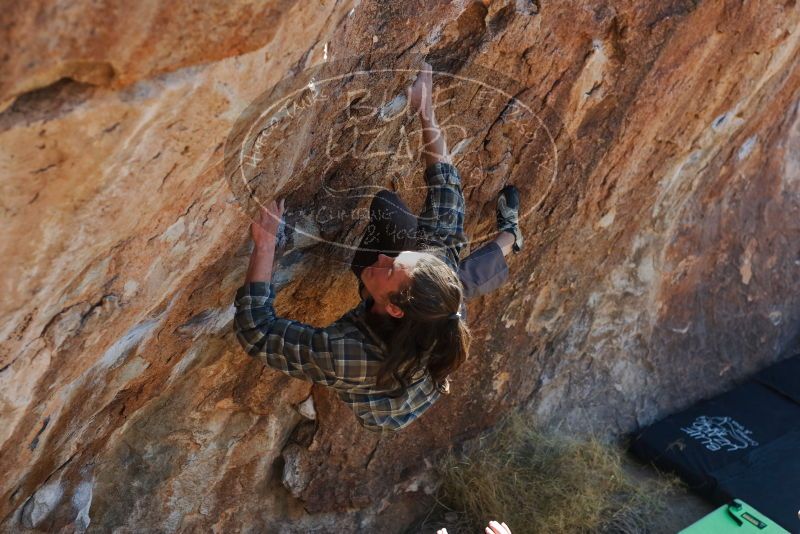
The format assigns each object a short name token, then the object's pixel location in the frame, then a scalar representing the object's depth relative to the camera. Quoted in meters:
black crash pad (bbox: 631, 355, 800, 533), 3.36
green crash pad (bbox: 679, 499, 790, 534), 2.87
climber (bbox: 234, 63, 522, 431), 1.81
